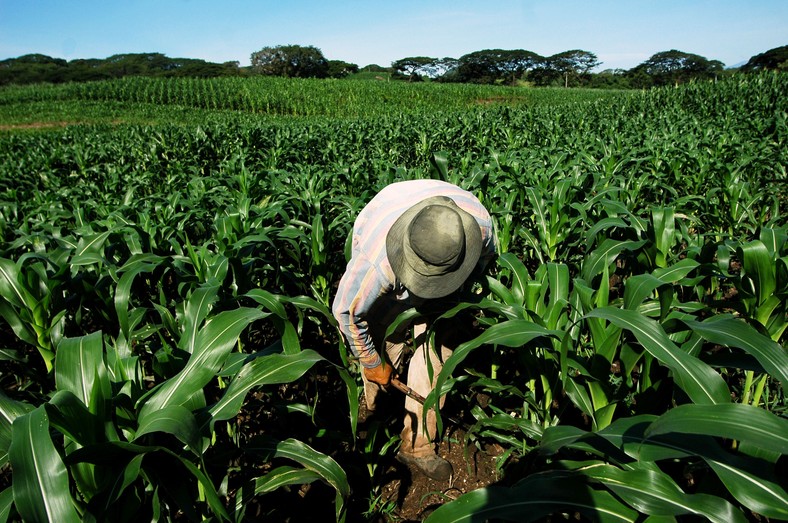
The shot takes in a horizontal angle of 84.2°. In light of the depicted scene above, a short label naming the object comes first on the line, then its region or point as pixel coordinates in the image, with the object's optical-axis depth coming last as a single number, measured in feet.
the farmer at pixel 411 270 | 5.63
